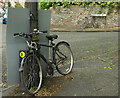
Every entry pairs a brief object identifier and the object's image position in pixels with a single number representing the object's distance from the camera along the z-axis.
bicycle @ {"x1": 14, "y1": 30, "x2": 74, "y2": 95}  3.76
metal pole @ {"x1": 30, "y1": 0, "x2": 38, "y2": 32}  4.17
